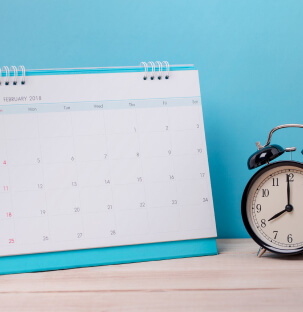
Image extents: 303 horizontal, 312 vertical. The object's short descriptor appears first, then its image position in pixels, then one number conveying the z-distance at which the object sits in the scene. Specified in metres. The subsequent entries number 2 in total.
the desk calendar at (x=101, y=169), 0.90
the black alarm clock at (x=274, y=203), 0.88
